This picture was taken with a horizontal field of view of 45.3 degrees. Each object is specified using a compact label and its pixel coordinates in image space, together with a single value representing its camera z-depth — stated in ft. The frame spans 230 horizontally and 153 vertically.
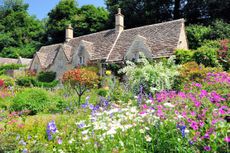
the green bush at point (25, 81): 109.99
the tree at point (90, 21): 163.22
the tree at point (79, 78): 61.41
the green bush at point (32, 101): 49.75
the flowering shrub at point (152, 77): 48.98
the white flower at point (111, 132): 16.23
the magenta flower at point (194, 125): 14.47
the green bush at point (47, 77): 116.57
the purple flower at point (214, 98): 19.75
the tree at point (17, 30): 213.46
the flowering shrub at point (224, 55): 69.15
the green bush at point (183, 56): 70.66
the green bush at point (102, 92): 63.91
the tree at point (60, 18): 172.32
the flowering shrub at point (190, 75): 51.67
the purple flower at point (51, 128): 18.84
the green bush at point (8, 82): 94.79
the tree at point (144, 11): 135.85
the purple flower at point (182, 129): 14.42
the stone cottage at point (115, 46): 85.05
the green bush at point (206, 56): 66.44
